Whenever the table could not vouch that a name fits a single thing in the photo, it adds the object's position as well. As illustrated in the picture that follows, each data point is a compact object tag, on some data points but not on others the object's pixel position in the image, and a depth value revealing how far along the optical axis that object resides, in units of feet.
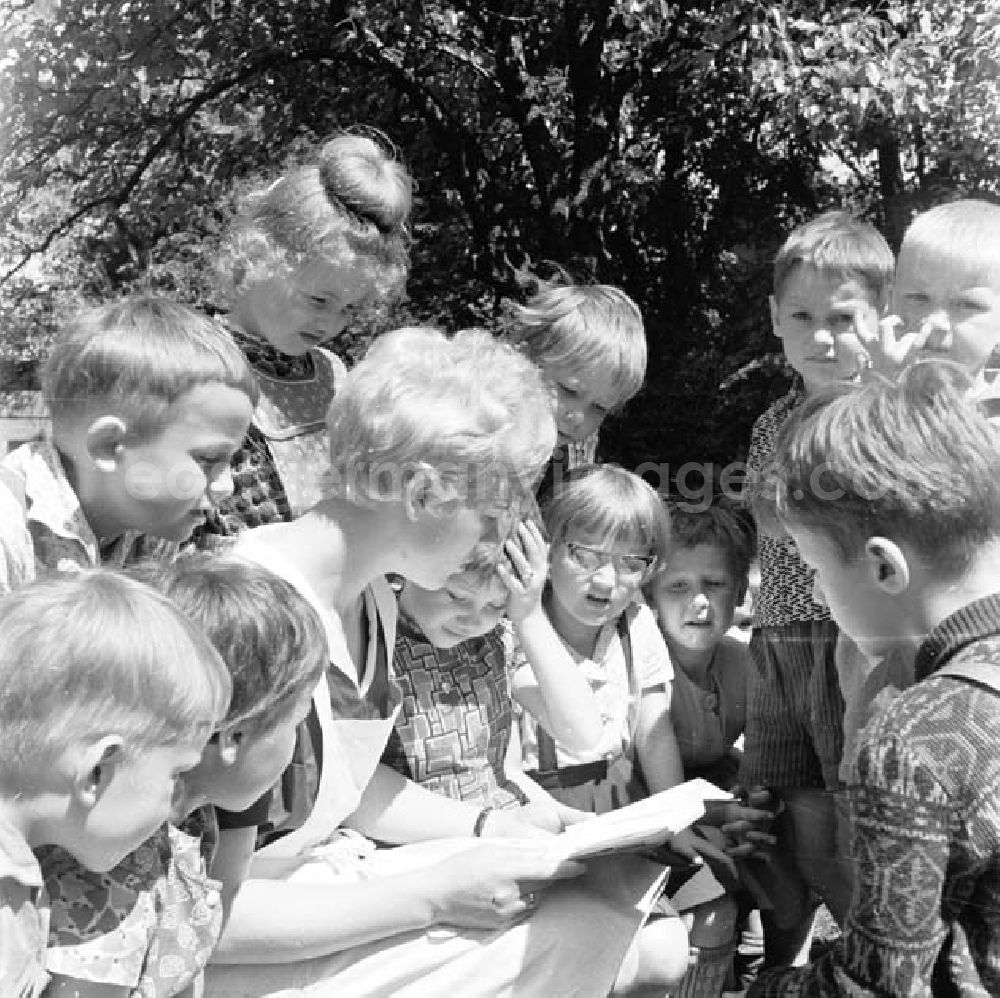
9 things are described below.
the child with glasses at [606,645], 9.06
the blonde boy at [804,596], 9.04
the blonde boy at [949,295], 8.51
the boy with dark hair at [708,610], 9.94
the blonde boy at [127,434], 6.24
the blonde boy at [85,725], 4.47
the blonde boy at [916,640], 4.66
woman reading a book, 6.23
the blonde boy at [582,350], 9.39
